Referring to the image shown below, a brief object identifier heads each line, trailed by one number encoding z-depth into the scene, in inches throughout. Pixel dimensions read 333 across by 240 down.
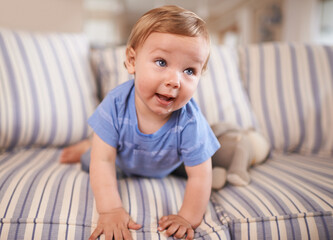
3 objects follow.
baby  25.5
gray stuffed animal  35.6
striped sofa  27.3
